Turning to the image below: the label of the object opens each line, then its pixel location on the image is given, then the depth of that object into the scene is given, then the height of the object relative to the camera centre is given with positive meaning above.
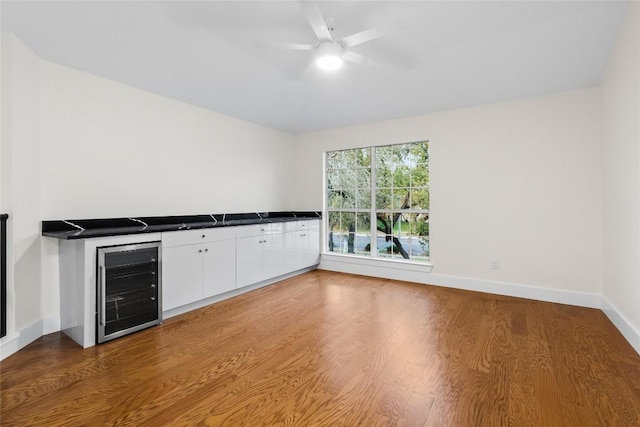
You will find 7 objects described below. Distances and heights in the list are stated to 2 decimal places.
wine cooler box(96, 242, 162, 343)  2.44 -0.66
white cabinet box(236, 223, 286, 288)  3.69 -0.51
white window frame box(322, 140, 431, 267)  4.45 +0.02
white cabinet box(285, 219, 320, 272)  4.52 -0.48
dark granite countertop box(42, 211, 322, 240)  2.54 -0.10
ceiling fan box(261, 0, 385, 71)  1.84 +1.24
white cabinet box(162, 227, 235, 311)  2.93 -0.54
